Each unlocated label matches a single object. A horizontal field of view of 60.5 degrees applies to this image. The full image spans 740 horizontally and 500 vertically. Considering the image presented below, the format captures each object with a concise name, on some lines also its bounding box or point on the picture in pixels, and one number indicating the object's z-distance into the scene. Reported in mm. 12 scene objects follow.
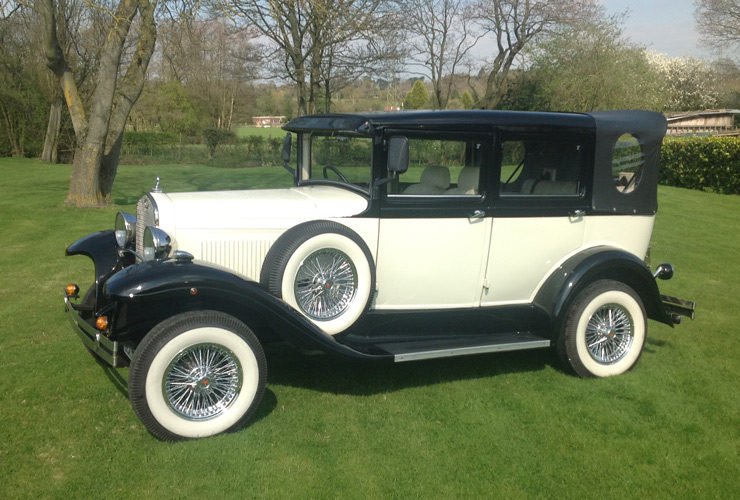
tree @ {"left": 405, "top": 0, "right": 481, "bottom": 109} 31078
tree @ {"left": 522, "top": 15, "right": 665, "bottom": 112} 27266
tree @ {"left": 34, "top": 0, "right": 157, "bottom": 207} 11779
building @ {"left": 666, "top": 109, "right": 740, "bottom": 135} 32438
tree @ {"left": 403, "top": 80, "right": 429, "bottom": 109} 38406
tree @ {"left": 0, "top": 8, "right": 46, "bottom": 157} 27922
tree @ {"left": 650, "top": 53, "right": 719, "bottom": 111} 48875
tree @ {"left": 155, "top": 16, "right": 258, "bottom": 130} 28634
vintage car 3938
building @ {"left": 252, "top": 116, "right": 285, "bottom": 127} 40031
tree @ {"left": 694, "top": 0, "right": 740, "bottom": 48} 34969
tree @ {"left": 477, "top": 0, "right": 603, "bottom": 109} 28953
